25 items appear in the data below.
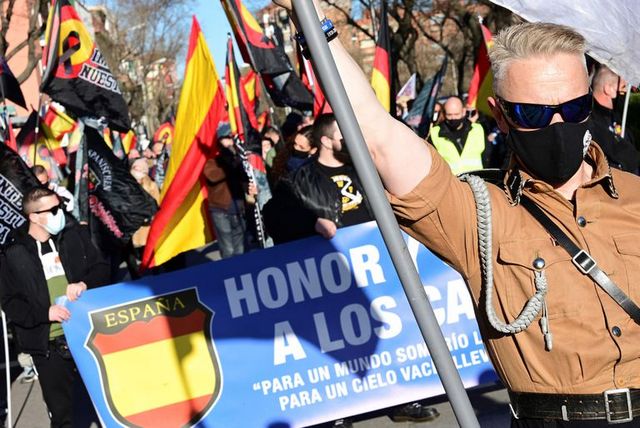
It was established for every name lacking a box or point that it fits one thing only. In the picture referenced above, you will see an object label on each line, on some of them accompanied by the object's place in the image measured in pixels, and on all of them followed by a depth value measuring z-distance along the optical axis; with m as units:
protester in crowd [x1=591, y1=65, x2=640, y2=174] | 5.89
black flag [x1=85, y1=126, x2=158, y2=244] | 8.83
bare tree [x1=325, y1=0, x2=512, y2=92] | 32.53
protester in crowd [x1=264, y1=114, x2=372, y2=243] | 5.79
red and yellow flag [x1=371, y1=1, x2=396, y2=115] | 8.17
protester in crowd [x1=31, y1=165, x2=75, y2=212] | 9.38
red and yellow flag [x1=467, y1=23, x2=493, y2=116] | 10.66
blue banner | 5.58
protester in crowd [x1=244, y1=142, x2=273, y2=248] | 9.50
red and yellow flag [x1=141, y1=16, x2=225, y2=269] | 7.08
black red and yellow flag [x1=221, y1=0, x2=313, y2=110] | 8.63
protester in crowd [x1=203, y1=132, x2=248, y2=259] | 10.08
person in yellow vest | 9.30
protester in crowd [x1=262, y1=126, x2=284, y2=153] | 14.67
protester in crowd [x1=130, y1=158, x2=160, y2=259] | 12.49
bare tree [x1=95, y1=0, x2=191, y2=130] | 48.03
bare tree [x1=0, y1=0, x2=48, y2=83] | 19.98
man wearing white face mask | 5.62
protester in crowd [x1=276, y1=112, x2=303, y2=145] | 14.95
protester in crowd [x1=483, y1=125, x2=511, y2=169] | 9.64
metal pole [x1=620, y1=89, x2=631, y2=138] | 6.52
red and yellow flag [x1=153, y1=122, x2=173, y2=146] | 20.63
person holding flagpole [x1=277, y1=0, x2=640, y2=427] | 2.25
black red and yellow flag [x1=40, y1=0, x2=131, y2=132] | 8.89
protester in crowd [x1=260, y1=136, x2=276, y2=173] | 14.87
